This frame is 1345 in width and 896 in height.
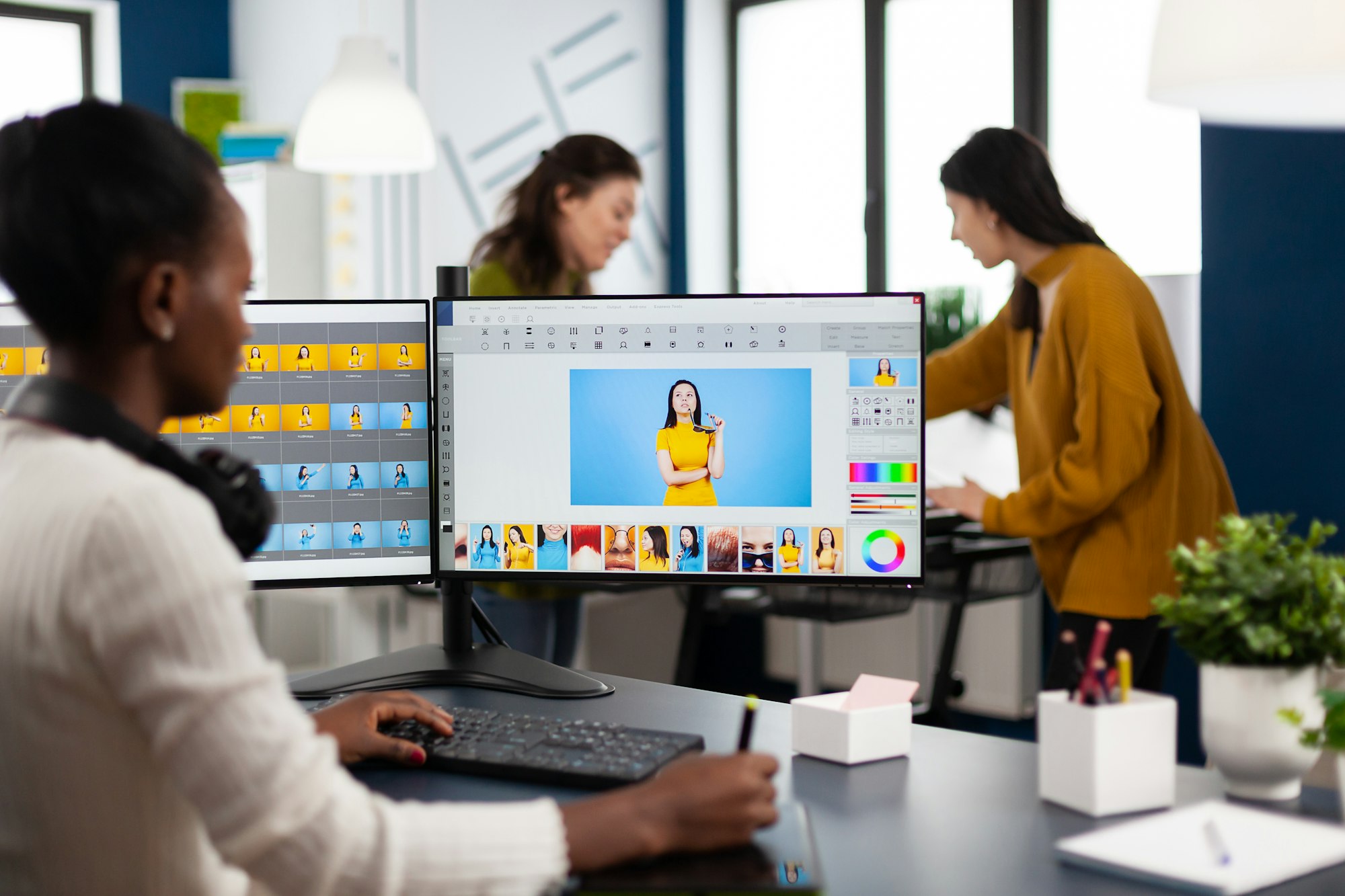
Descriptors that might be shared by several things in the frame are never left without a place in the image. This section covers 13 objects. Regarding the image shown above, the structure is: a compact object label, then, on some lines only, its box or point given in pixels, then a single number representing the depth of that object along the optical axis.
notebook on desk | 0.90
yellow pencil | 1.06
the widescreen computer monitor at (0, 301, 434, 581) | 1.51
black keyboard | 1.14
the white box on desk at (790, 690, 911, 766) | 1.22
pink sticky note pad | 1.25
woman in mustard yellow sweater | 2.08
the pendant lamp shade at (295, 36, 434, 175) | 3.32
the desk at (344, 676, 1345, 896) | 0.94
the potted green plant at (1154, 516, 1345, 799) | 1.05
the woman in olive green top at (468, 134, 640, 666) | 2.44
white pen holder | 1.05
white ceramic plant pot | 1.06
